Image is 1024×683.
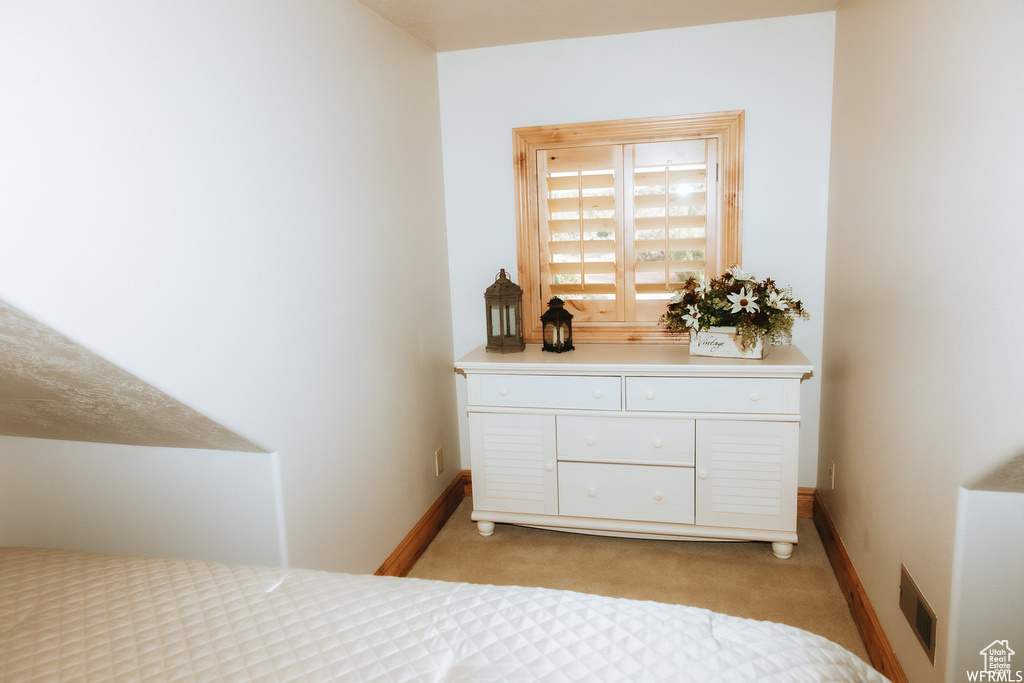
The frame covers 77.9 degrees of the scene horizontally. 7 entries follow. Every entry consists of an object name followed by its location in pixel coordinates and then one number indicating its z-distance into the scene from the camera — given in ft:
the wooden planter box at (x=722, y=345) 8.21
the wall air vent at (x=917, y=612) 5.05
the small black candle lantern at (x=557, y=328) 9.03
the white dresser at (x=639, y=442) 7.97
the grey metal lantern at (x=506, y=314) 9.14
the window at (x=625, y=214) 9.10
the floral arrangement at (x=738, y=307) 7.97
